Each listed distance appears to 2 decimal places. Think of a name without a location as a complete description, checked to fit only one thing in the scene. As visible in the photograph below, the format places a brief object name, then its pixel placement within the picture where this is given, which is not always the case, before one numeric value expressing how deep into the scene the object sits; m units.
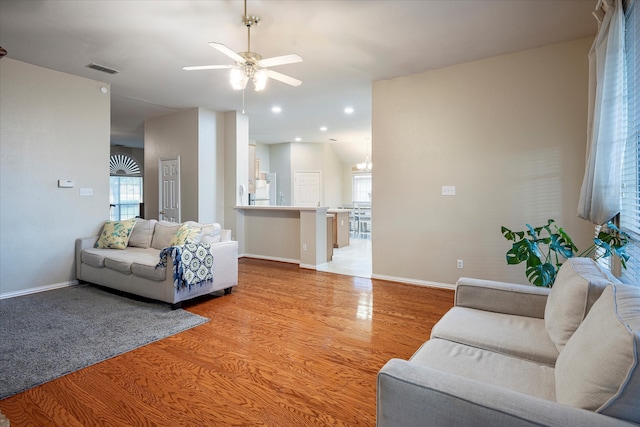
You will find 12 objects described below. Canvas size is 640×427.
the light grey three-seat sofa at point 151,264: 3.61
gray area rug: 2.34
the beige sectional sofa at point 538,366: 0.94
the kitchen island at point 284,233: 5.68
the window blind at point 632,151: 2.16
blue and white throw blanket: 3.50
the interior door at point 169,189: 6.54
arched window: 10.77
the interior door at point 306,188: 10.34
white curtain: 2.21
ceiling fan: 2.70
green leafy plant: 2.25
